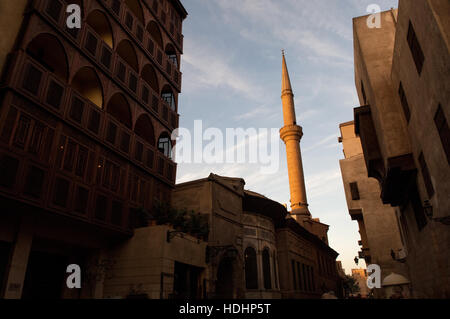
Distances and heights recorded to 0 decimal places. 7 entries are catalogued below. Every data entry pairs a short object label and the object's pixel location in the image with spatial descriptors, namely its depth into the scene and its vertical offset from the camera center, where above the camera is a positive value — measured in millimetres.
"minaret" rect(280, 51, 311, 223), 44312 +17682
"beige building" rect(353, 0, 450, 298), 9045 +5714
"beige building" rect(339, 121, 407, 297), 24984 +6112
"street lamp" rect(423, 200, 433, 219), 11094 +2779
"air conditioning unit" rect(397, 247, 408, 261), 19381 +2453
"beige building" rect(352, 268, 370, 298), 129875 +7653
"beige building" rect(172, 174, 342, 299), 19422 +3921
